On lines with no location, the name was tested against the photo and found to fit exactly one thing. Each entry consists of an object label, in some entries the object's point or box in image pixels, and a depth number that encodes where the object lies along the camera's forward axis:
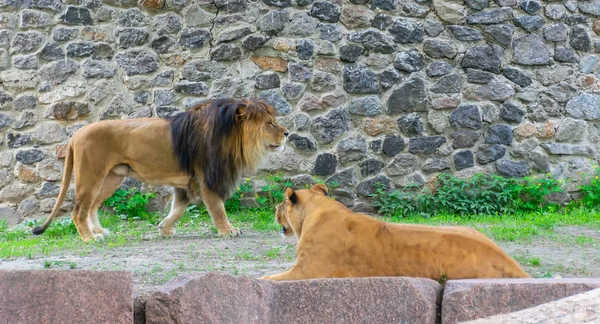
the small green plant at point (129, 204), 18.55
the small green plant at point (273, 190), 18.72
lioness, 8.48
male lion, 15.37
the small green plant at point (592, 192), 19.34
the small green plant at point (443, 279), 8.43
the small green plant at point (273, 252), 12.54
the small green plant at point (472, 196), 18.69
